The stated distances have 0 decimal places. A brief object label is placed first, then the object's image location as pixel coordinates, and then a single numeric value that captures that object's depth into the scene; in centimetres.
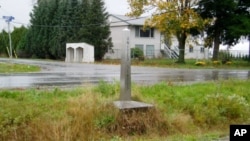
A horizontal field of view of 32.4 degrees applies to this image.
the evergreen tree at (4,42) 6844
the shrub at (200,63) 3899
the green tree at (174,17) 3984
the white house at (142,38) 5972
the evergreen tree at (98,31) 5128
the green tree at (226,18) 3932
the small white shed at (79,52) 4794
